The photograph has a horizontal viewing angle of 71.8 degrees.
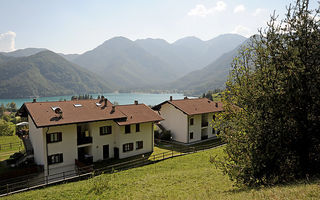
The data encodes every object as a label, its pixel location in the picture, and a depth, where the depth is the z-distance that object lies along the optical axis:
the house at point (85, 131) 23.70
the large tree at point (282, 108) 10.34
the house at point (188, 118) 36.94
